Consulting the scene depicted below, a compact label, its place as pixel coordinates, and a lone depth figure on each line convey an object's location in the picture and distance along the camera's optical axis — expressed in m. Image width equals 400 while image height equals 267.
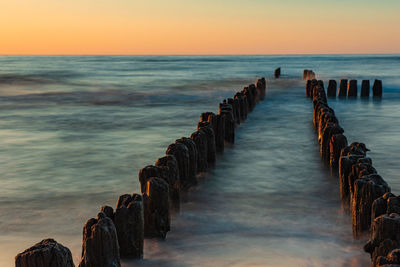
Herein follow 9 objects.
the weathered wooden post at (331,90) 22.41
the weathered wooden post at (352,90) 22.31
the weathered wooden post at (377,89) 23.25
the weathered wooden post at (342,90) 22.44
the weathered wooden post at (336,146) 7.49
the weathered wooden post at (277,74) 40.83
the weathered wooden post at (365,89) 22.23
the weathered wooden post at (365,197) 4.74
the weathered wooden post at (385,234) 3.69
